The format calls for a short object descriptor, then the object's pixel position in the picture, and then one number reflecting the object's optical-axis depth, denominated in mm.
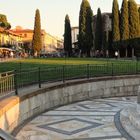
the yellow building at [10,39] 47594
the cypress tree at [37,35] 36296
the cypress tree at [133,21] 27053
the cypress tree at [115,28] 27641
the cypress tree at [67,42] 37443
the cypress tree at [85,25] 32123
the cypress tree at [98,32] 32681
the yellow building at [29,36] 76884
